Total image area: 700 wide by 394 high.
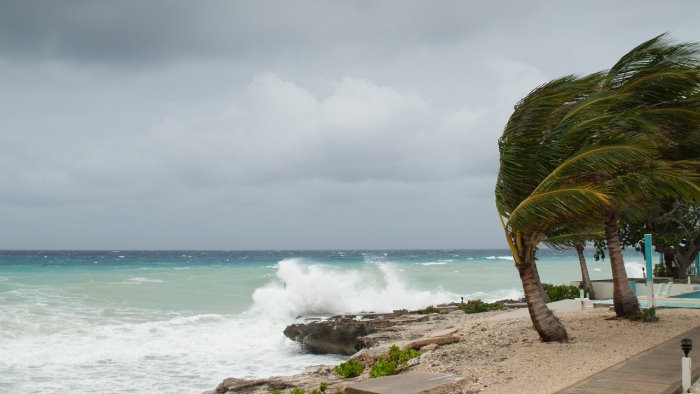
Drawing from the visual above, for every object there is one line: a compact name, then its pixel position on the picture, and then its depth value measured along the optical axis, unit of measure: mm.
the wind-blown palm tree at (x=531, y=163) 11828
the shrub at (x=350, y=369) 11984
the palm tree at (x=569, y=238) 16828
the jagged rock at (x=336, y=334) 19262
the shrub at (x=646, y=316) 14000
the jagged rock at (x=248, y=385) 12508
